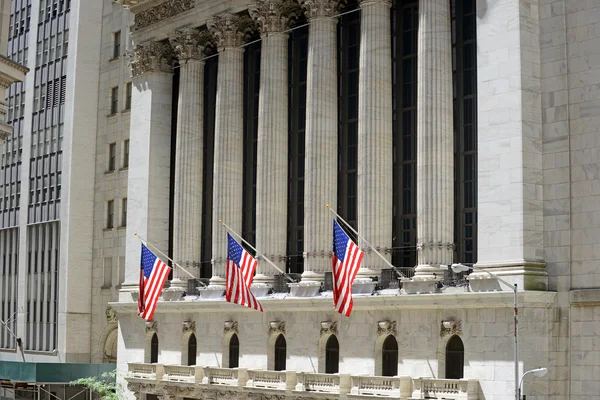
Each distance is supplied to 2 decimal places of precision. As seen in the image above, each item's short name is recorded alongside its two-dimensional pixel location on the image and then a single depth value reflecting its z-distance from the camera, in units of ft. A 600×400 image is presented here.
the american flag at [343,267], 143.43
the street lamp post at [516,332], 120.47
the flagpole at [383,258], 150.51
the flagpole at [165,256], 193.67
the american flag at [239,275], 158.51
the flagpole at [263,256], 171.73
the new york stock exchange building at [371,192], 138.41
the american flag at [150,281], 177.58
